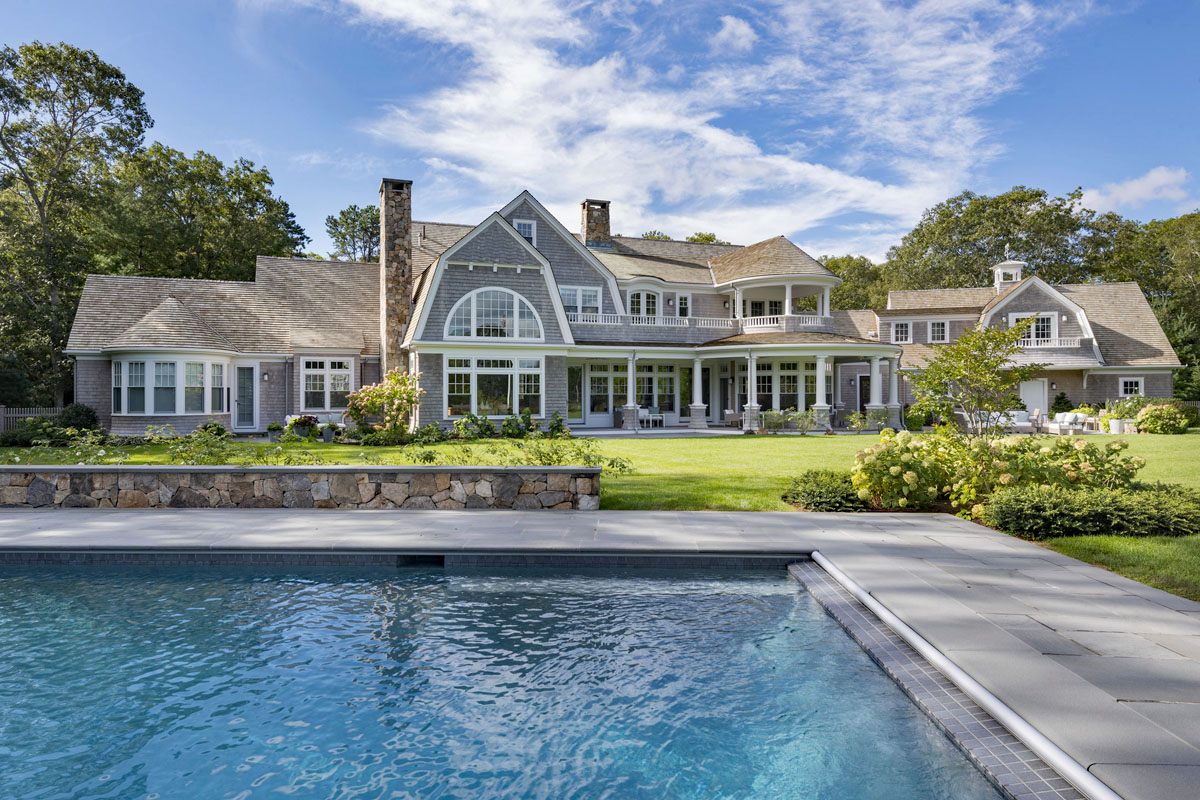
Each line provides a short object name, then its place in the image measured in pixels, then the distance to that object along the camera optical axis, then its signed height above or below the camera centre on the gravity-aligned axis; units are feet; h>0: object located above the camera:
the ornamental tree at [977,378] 32.53 +1.08
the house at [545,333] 69.87 +8.36
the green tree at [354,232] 169.58 +43.82
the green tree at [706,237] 162.34 +39.97
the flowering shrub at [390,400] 62.90 +0.24
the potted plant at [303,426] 65.57 -2.24
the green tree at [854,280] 174.91 +31.86
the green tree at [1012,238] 143.02 +35.17
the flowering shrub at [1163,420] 75.41 -2.47
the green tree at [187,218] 102.12 +31.32
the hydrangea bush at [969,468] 29.43 -3.10
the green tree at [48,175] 87.56 +32.74
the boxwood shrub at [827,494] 30.27 -4.32
